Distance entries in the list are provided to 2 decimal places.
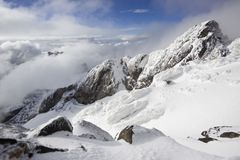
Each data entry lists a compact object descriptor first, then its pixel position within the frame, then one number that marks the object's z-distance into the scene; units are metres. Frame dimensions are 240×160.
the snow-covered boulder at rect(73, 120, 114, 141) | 14.25
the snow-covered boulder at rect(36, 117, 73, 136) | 11.62
